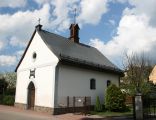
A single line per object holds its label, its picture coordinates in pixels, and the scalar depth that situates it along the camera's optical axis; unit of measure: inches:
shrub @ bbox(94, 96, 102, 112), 527.6
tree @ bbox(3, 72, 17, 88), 902.4
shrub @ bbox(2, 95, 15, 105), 642.4
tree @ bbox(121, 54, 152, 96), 758.3
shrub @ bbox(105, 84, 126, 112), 525.6
